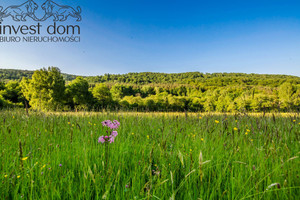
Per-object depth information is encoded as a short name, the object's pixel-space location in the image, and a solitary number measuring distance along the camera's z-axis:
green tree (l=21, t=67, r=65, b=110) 33.69
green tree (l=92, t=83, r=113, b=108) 54.00
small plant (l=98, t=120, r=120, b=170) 1.57
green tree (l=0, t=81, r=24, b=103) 48.03
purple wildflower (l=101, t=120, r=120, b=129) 1.81
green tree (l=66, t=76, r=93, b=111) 42.92
